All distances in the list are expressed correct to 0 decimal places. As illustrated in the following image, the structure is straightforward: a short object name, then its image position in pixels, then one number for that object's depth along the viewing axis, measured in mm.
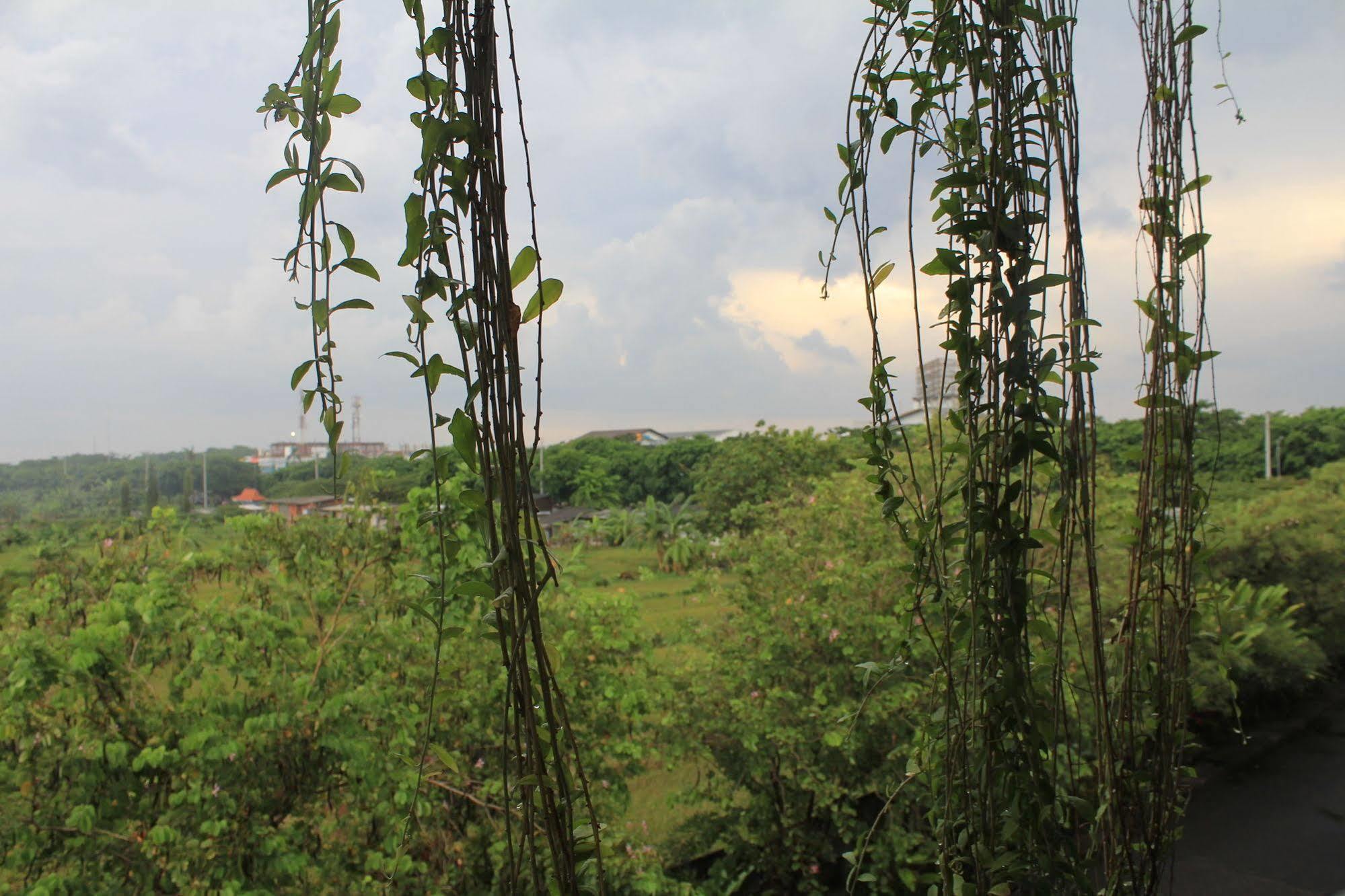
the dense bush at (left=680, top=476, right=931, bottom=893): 3600
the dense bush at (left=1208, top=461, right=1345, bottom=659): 5438
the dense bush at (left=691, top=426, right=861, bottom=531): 15281
